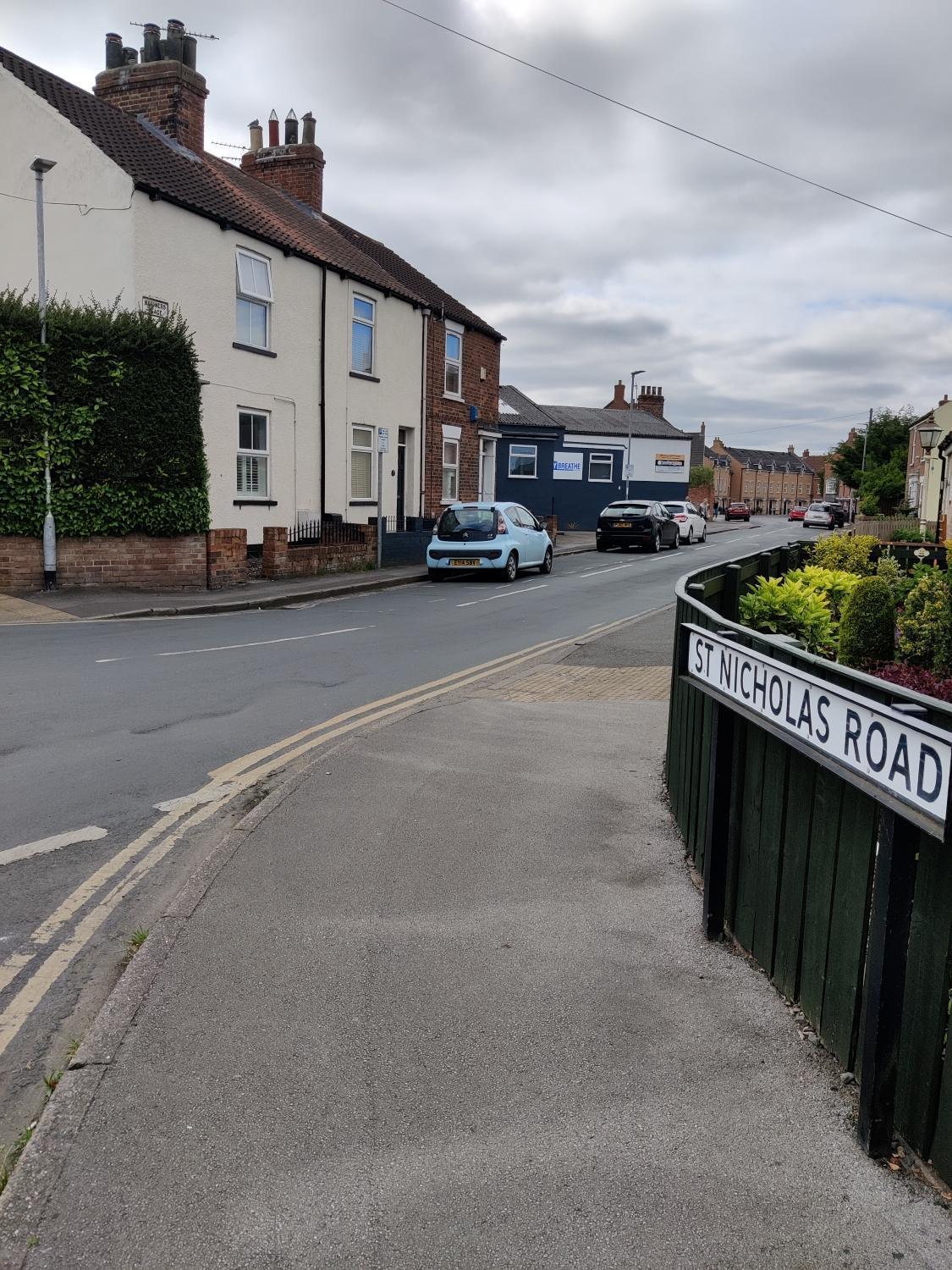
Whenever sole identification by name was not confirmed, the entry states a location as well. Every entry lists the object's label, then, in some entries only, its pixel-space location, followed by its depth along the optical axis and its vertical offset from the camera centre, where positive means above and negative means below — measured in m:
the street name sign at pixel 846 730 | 2.52 -0.66
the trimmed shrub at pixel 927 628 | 8.18 -1.02
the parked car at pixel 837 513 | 63.09 -0.95
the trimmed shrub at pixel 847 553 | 15.38 -0.85
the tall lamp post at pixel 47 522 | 16.31 -0.75
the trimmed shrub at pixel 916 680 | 6.36 -1.17
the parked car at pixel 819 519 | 61.56 -1.30
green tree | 59.88 +2.38
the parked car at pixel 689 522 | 38.94 -1.09
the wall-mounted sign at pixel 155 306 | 17.86 +2.95
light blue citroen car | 21.66 -1.13
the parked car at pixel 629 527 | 32.75 -1.11
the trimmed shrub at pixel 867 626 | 8.14 -1.00
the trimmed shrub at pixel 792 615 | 9.16 -1.05
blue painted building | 49.72 +1.65
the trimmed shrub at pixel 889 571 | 13.28 -0.95
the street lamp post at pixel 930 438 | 27.28 +1.78
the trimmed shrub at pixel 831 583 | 10.99 -0.91
